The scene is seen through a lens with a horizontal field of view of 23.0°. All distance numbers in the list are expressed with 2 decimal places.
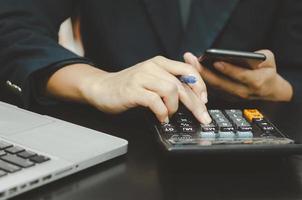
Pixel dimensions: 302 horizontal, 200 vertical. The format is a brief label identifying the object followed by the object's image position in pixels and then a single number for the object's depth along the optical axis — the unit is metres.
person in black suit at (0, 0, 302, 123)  0.88
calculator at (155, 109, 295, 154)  0.74
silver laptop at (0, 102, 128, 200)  0.66
